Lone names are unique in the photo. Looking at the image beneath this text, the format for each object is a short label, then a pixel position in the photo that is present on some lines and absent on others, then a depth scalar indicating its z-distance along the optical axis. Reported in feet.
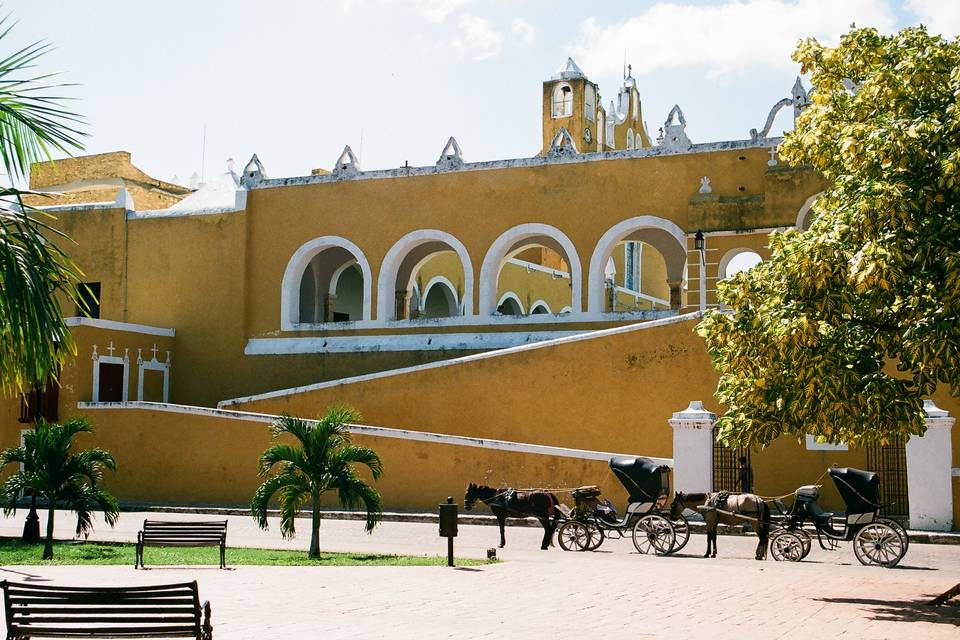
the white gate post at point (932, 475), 52.42
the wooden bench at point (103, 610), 20.15
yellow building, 64.90
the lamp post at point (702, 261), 74.21
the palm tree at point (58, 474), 45.98
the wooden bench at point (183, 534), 39.66
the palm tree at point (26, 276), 26.73
